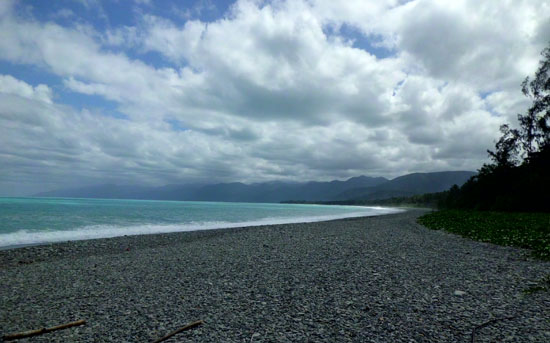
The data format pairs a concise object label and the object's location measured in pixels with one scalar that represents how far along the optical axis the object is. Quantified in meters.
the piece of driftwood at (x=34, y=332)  6.09
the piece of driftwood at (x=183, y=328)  5.84
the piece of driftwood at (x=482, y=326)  5.66
